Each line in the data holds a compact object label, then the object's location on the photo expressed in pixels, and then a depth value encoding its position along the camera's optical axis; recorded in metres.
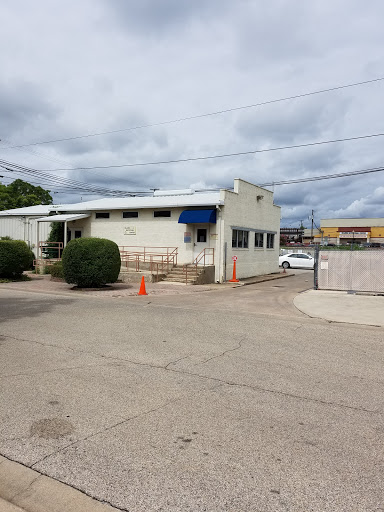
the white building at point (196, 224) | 22.53
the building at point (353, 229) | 88.74
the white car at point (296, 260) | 35.88
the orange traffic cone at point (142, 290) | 16.36
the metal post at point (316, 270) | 17.80
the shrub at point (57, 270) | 21.47
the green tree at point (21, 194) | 50.03
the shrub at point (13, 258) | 20.61
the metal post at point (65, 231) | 24.89
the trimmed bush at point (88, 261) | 17.34
